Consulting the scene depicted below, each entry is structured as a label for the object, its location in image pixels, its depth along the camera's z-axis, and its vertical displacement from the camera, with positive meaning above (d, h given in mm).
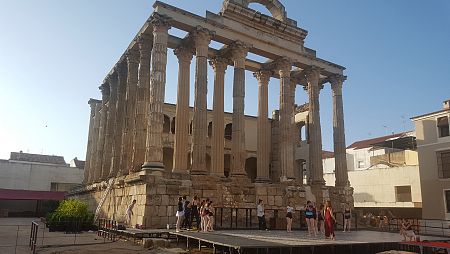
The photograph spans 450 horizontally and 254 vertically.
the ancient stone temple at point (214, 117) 19953 +4984
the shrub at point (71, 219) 20516 -1223
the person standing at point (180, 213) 16328 -634
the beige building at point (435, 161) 29484 +3314
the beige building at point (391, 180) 34688 +2173
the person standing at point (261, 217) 18922 -839
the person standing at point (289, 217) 18828 -802
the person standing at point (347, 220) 21547 -1026
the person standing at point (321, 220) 18828 -949
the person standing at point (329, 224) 14734 -866
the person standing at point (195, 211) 17344 -561
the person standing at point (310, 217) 16938 -700
